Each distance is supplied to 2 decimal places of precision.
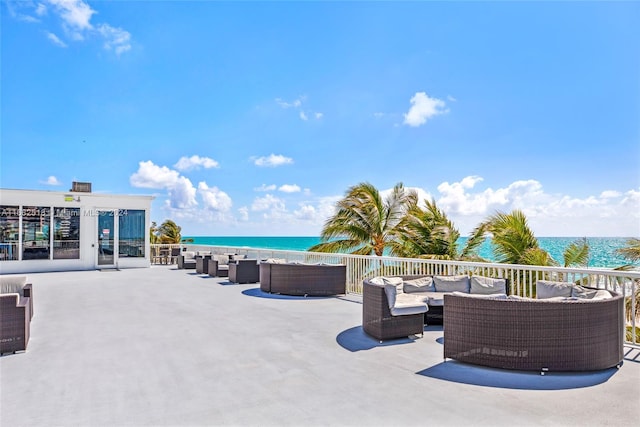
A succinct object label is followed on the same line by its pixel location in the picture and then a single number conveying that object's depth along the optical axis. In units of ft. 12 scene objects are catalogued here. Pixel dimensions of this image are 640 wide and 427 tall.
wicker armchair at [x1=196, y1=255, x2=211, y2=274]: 37.99
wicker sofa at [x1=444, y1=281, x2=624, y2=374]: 11.27
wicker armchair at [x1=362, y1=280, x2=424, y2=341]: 14.75
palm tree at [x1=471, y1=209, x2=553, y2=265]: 27.68
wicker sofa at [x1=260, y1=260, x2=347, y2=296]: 25.31
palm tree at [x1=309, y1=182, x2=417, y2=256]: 38.40
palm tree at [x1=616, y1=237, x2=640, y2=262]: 23.54
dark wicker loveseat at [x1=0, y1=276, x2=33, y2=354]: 13.04
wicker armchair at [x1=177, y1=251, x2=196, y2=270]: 43.42
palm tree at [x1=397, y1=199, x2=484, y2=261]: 31.63
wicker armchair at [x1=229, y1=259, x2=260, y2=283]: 31.22
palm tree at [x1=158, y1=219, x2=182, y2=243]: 85.10
